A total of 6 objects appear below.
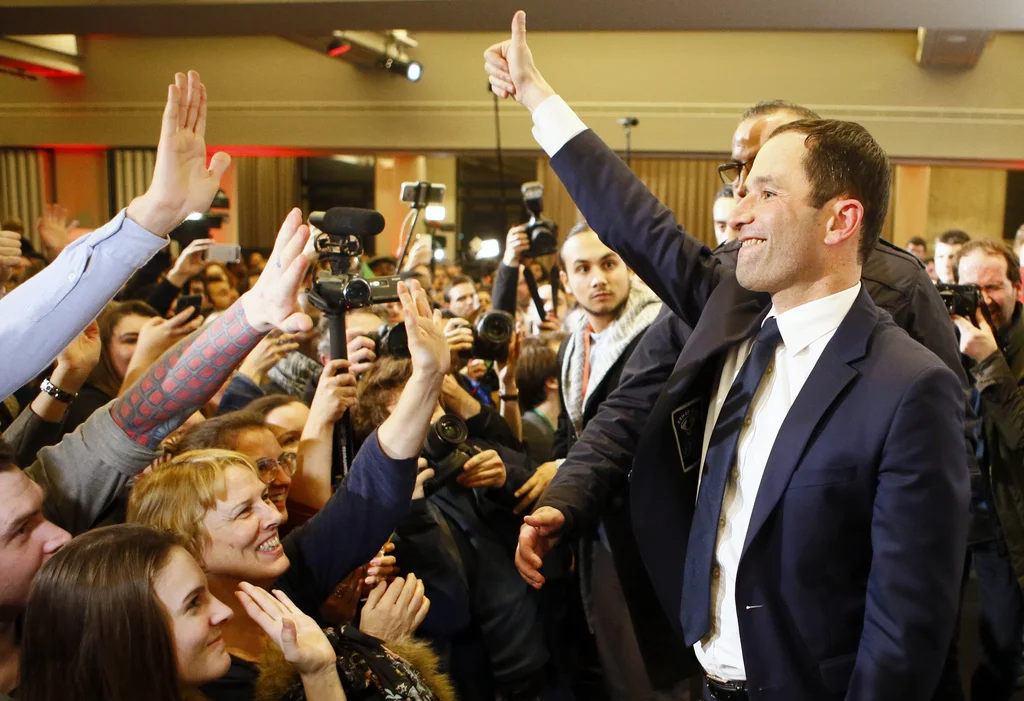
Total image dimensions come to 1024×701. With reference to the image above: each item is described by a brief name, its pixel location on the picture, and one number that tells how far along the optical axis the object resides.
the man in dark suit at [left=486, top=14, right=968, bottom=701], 1.13
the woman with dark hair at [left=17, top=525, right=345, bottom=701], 1.06
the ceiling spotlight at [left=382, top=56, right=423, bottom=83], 7.73
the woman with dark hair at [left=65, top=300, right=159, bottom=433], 2.51
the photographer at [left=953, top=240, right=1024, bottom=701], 2.53
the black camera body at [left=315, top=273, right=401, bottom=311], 1.92
